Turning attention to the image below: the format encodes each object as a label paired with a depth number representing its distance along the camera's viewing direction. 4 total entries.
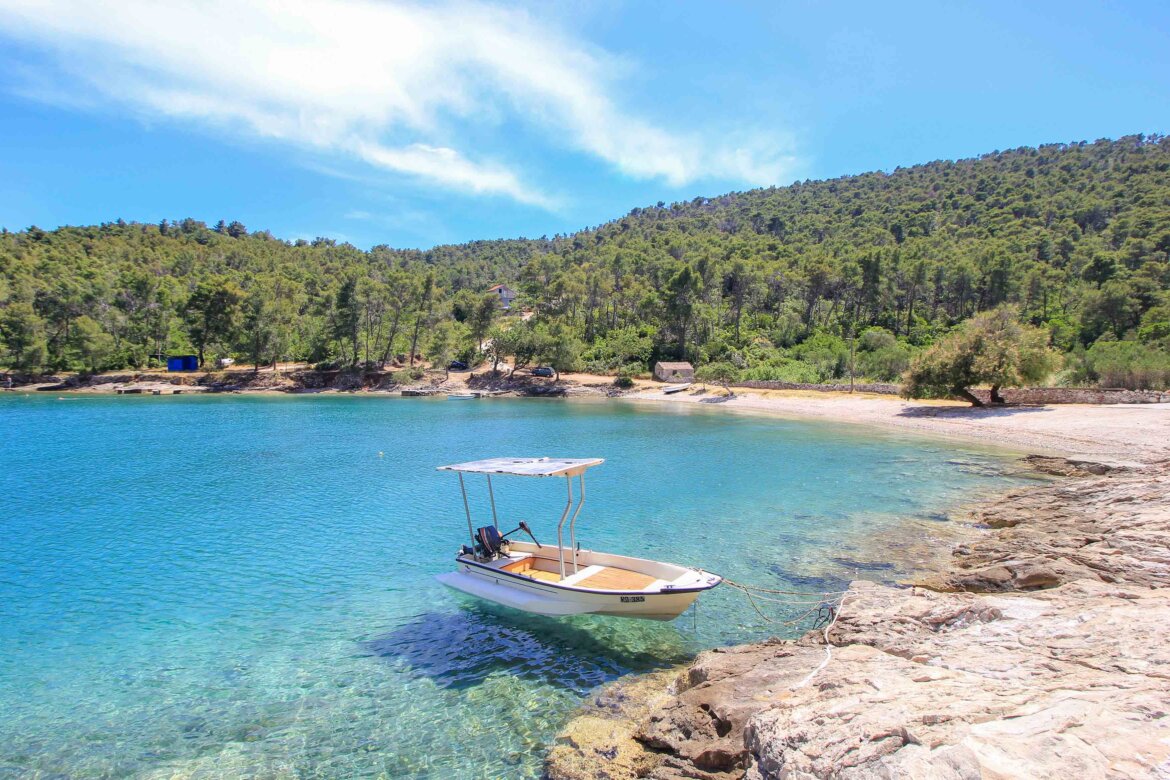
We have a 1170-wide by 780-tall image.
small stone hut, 81.19
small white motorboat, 13.21
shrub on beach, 46.50
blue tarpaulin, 92.88
